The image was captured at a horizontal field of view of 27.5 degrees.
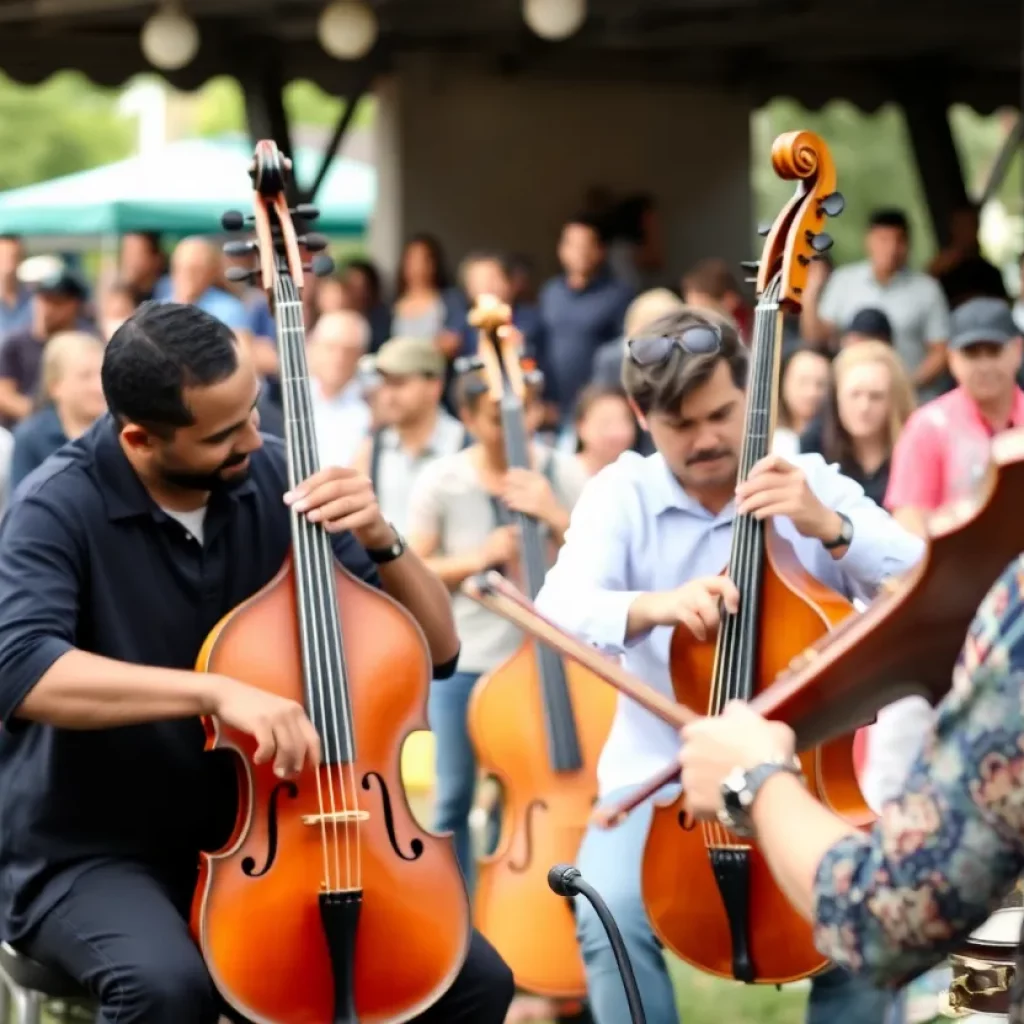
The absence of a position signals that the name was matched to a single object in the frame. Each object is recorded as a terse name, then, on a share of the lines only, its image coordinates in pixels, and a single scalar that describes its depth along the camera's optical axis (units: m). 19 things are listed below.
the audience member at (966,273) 10.28
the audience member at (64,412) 6.08
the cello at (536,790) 4.68
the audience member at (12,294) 11.02
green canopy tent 14.41
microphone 2.96
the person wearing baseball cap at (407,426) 6.37
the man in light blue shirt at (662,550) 3.54
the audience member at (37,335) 9.21
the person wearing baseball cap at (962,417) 5.45
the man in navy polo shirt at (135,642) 3.23
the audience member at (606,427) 6.35
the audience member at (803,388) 6.85
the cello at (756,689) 3.39
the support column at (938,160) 13.52
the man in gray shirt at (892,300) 9.31
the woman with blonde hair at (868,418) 6.03
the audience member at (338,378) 8.00
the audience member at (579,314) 9.69
